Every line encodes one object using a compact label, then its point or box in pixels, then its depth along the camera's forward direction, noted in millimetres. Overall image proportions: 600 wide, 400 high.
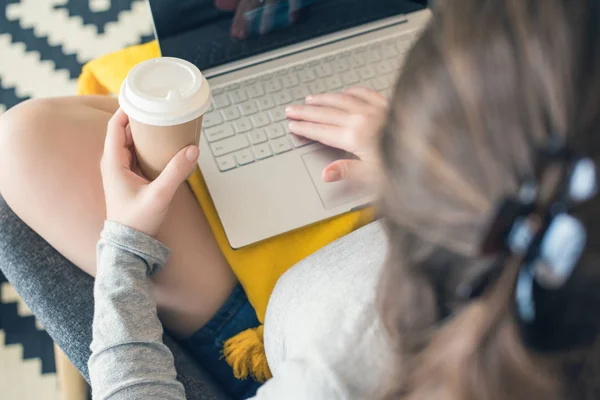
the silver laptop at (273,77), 665
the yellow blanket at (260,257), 621
